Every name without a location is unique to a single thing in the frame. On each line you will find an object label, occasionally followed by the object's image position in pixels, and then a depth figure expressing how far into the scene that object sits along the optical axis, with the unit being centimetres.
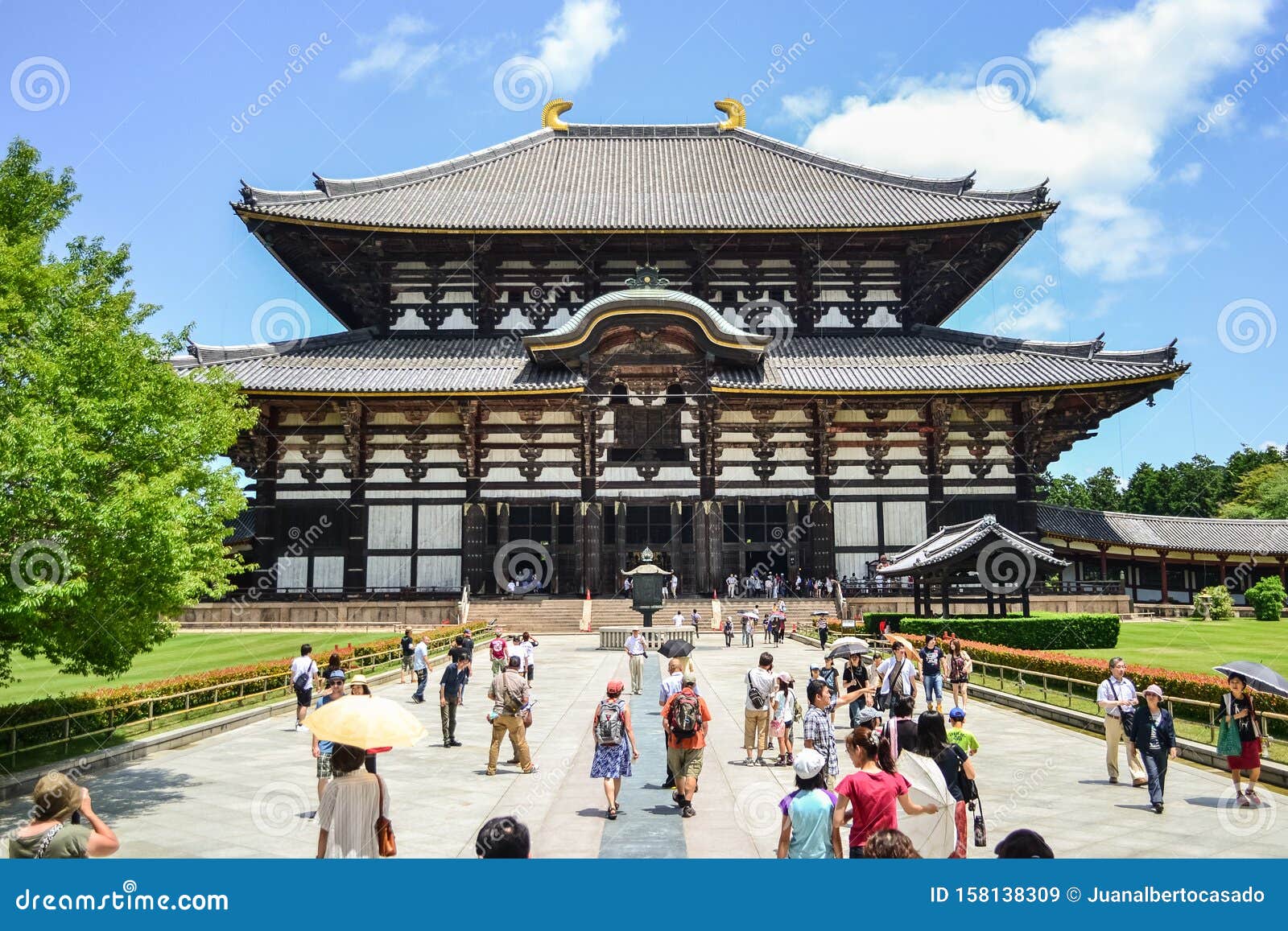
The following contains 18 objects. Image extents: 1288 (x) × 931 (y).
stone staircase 3694
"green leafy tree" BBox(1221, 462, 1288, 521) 6975
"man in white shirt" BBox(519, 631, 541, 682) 1994
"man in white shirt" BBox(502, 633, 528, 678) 1692
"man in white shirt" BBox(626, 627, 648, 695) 2070
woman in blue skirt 1071
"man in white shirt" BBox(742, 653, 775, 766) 1345
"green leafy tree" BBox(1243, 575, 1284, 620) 4066
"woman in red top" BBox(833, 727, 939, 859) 680
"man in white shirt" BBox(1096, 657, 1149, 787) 1232
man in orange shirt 1078
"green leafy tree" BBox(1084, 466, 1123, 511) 10419
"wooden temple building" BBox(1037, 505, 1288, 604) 4659
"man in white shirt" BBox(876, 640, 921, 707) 1324
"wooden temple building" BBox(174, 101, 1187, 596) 4000
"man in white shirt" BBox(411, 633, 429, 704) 2017
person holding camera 605
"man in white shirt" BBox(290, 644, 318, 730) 1680
